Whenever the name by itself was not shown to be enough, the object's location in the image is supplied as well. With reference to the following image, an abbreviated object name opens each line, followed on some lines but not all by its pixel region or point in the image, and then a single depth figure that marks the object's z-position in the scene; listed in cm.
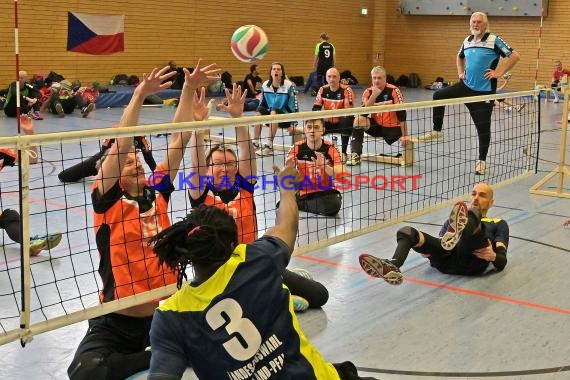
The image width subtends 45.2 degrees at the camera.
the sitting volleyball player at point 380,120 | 997
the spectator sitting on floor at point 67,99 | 1456
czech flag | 1580
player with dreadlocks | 223
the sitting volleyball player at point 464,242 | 486
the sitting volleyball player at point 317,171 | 701
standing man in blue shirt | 866
